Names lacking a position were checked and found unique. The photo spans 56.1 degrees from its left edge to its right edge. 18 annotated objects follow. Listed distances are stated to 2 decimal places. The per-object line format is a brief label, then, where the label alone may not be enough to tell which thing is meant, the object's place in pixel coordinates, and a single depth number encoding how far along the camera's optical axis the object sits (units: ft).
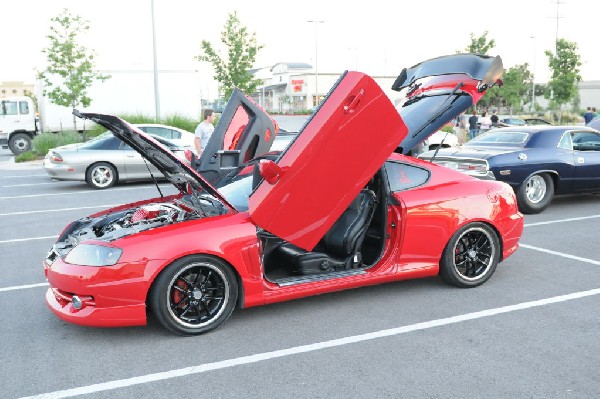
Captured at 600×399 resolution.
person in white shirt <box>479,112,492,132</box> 76.43
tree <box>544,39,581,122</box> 120.78
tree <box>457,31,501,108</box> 120.67
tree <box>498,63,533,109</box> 174.50
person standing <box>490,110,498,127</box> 78.68
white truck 77.66
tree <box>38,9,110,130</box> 74.59
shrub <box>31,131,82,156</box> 67.41
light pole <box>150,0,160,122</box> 70.79
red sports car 13.55
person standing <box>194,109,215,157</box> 36.32
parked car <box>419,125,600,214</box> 30.04
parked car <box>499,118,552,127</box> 74.93
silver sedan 42.22
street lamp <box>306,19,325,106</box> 151.72
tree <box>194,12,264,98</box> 101.14
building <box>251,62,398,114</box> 276.21
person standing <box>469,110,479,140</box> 78.55
